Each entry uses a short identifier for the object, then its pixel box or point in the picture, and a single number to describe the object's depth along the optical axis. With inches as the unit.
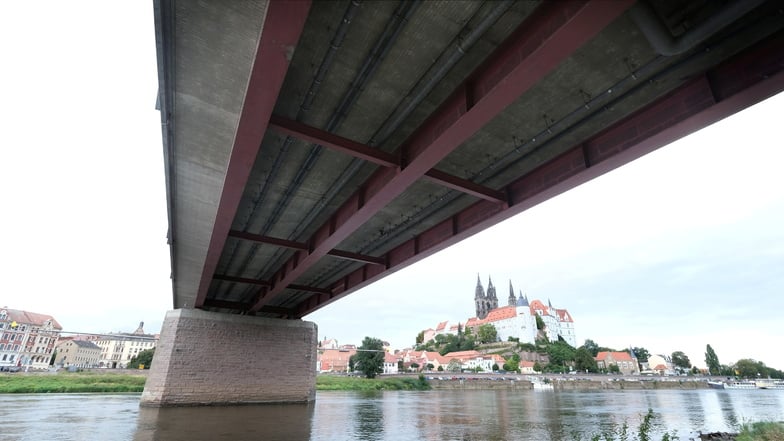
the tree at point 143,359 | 2787.9
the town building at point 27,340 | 3142.2
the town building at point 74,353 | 4050.2
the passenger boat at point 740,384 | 4062.5
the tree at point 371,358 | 2897.6
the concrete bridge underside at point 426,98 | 220.4
